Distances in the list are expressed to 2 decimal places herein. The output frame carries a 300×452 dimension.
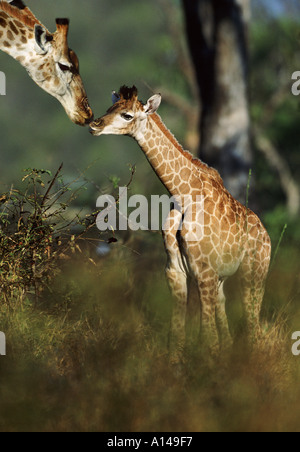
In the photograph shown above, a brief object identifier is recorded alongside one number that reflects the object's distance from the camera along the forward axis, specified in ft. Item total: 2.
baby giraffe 39.70
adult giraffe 48.26
